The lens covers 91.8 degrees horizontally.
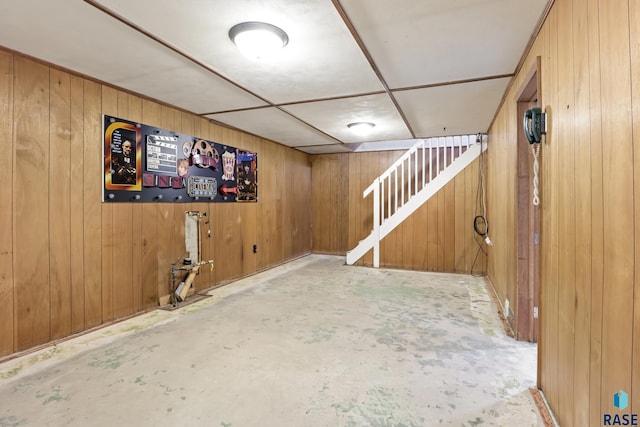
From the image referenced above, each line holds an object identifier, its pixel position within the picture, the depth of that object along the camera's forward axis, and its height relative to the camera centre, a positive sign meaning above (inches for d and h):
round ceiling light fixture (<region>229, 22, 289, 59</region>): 76.6 +44.5
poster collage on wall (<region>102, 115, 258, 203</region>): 119.3 +21.4
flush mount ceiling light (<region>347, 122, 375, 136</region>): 170.9 +48.1
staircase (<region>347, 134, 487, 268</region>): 212.7 +23.2
